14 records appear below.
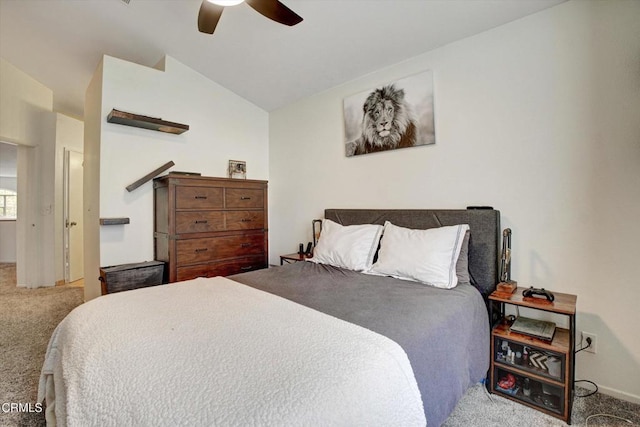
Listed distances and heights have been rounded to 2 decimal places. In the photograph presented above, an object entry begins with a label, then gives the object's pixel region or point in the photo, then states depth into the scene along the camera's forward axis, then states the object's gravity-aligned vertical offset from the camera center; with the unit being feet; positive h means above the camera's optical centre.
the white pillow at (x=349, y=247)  7.91 -0.96
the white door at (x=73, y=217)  15.20 -0.25
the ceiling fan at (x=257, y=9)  5.76 +4.08
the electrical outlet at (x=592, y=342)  6.05 -2.67
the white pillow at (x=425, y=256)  6.46 -1.00
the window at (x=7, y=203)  26.35 +0.84
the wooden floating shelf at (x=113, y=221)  9.12 -0.27
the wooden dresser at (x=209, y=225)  9.43 -0.45
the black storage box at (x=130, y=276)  8.41 -1.88
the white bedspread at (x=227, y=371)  2.50 -1.59
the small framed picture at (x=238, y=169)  12.28 +1.81
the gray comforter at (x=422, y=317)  4.04 -1.63
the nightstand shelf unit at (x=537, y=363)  5.23 -2.87
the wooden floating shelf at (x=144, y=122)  8.98 +2.89
